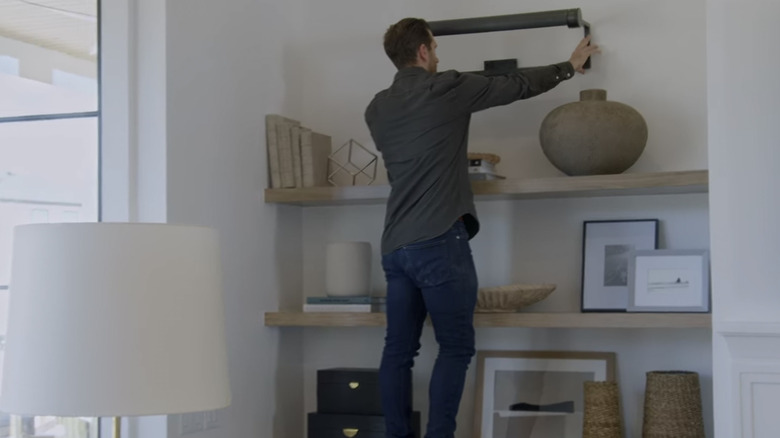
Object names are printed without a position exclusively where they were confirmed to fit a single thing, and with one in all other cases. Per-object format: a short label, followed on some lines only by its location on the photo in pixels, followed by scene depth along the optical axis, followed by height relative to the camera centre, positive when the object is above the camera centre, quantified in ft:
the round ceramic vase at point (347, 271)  13.70 -0.27
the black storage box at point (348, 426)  13.10 -2.16
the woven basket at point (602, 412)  12.42 -1.90
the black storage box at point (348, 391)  13.24 -1.75
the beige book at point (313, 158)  13.96 +1.21
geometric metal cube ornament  14.55 +1.16
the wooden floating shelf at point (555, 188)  12.26 +0.72
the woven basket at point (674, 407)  12.15 -1.81
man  11.69 +0.41
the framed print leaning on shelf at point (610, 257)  13.05 -0.11
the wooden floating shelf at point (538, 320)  12.05 -0.84
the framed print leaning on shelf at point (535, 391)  13.24 -1.79
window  10.76 +1.36
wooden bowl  12.62 -0.56
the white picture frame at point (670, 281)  12.42 -0.39
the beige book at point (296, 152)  13.98 +1.28
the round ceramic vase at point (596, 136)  12.51 +1.31
